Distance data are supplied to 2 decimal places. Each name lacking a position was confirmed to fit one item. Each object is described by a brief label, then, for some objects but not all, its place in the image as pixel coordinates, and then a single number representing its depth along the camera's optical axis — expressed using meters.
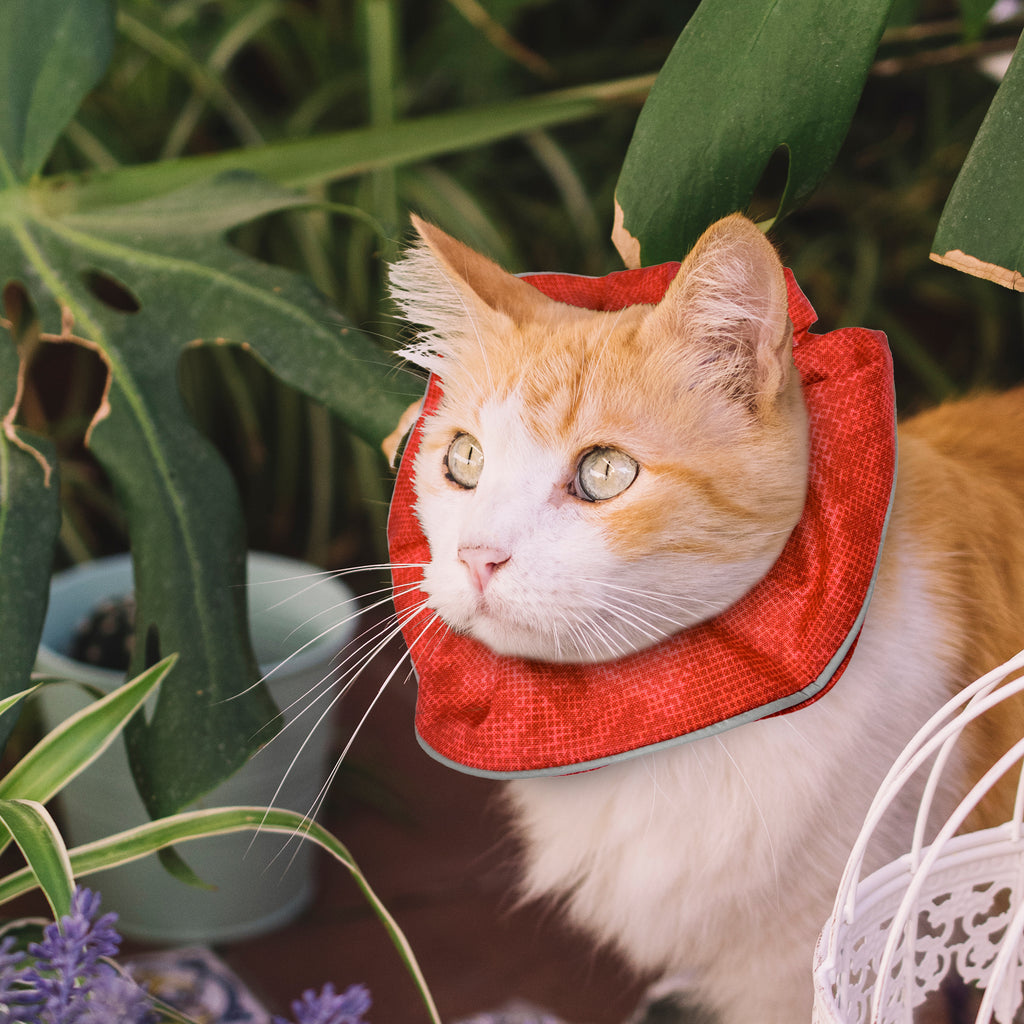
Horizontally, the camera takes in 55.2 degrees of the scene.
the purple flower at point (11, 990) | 0.62
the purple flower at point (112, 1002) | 0.63
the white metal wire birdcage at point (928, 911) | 0.52
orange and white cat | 0.60
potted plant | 0.67
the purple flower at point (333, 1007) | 0.64
